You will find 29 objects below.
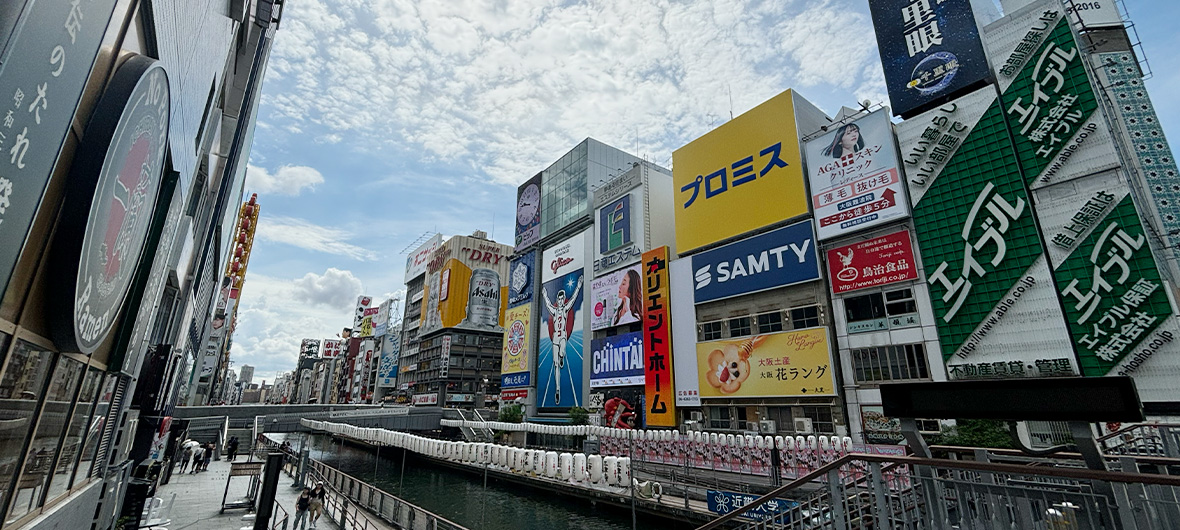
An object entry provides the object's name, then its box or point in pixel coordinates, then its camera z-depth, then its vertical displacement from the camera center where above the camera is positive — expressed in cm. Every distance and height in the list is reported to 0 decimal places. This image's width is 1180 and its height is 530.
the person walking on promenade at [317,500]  1280 -251
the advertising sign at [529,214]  6199 +2443
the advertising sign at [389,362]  9434 +821
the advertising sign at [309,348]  14475 +1642
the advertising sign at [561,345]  4769 +603
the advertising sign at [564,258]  5138 +1579
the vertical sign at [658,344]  3656 +472
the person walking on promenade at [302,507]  1247 -260
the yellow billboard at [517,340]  5575 +752
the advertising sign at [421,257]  9188 +2772
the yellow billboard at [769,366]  2819 +248
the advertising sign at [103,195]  334 +146
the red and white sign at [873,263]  2666 +798
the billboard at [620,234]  4453 +1585
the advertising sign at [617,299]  4184 +936
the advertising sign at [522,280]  5841 +1505
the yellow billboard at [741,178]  3325 +1668
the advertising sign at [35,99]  224 +147
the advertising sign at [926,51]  2689 +2037
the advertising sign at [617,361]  4034 +378
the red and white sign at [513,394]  5400 +120
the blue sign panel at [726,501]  1585 -312
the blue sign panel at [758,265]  3070 +943
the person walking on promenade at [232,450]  3187 -296
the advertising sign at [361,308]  11725 +2264
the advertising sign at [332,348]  12262 +1386
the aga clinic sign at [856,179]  2770 +1344
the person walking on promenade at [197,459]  2556 -284
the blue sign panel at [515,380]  5427 +274
